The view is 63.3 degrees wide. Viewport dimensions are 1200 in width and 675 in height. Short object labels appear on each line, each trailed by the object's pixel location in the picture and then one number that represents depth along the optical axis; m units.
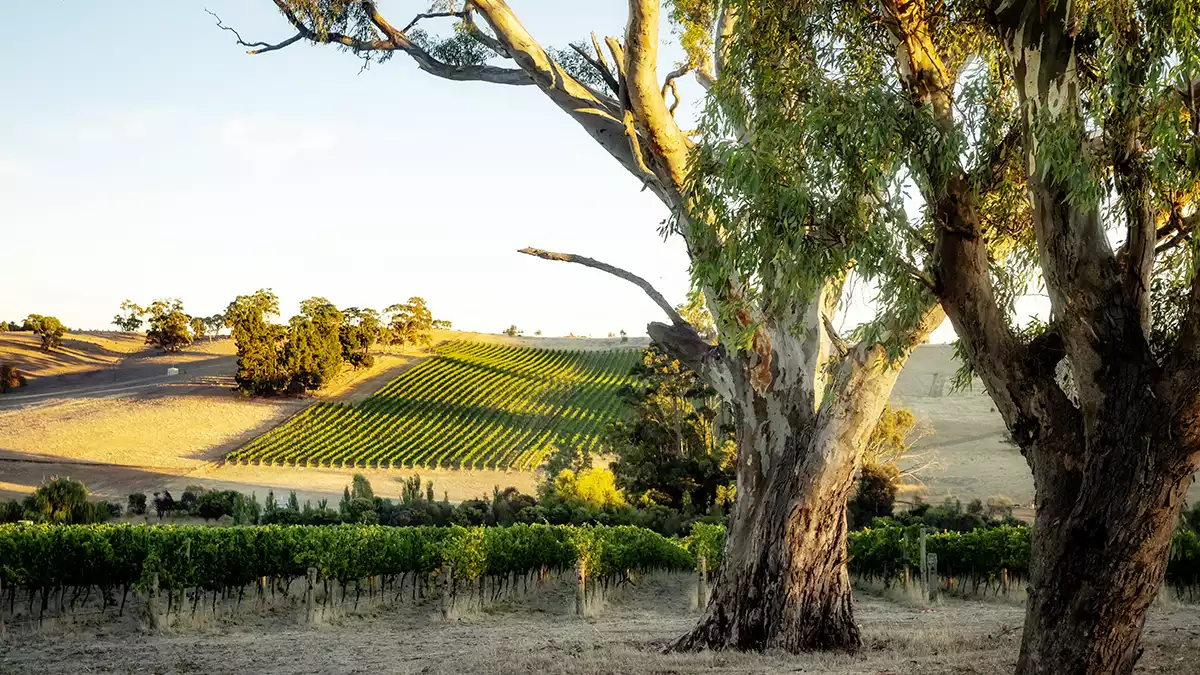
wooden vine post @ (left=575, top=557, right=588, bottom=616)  18.11
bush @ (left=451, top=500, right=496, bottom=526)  30.19
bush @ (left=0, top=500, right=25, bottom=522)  27.37
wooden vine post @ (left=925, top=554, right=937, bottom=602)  20.74
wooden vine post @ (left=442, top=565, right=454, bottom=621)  17.34
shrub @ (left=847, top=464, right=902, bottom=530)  38.50
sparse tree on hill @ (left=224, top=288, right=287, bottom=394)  67.77
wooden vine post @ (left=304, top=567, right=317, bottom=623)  15.89
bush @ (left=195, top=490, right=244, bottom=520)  33.38
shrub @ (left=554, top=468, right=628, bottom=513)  35.59
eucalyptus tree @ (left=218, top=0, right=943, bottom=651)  9.17
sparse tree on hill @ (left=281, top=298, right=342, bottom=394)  70.12
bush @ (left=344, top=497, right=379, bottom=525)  28.45
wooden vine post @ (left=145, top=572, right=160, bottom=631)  14.74
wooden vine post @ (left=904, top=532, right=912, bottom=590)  21.77
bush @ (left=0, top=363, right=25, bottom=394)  80.81
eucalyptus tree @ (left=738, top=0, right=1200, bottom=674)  6.86
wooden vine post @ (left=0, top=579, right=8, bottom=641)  13.50
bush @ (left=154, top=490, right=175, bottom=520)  32.74
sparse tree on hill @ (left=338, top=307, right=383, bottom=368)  75.81
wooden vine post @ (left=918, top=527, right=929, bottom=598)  21.21
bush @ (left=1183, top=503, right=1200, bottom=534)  29.15
